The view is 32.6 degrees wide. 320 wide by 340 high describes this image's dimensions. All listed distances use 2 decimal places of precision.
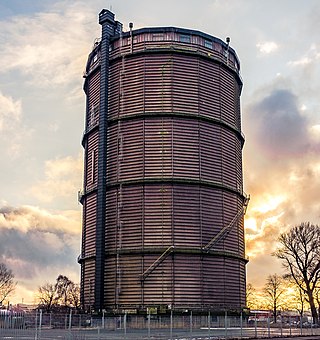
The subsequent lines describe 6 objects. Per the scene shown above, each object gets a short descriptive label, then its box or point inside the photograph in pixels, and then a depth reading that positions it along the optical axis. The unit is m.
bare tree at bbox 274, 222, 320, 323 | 59.69
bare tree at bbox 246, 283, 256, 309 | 103.38
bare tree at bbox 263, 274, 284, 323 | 97.38
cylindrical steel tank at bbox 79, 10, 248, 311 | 41.41
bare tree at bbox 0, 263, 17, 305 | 85.75
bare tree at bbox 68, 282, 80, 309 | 99.06
